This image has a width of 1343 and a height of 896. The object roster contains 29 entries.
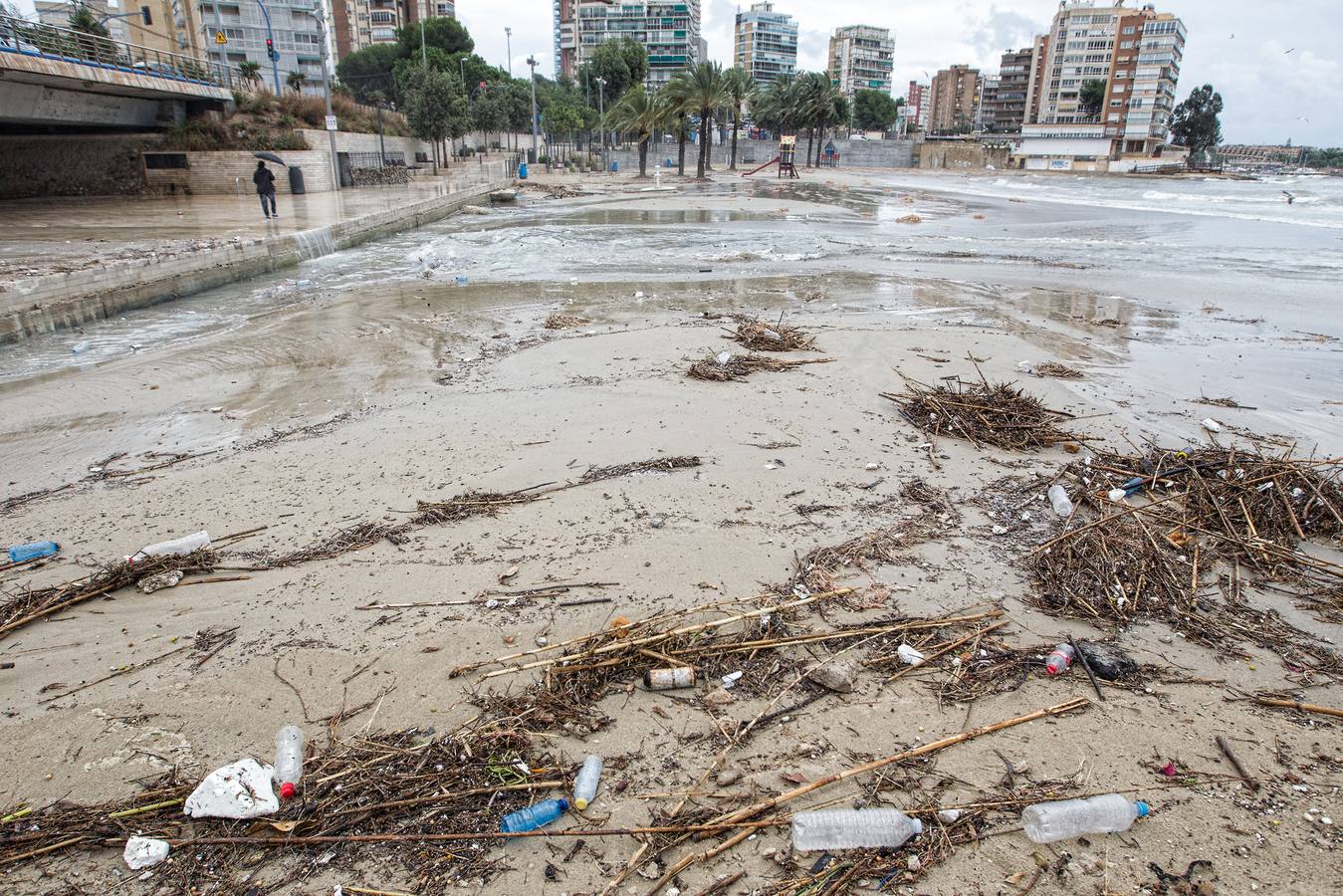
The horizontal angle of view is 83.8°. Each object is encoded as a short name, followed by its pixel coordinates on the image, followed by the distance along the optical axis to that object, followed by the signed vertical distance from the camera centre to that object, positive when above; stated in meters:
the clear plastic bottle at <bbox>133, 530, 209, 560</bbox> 4.19 -1.96
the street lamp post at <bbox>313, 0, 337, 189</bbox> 27.91 +5.22
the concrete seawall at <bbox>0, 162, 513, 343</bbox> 10.00 -1.53
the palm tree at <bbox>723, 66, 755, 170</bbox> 54.19 +7.09
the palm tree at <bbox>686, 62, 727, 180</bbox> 50.78 +6.30
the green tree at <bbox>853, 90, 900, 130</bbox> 135.75 +12.92
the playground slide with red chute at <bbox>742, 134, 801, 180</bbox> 57.56 +2.15
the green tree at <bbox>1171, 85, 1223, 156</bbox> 129.00 +11.05
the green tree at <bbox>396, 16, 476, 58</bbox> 81.25 +15.28
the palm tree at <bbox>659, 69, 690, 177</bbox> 51.15 +5.96
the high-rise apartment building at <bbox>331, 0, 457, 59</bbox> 114.00 +24.43
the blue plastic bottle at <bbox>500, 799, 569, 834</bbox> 2.49 -2.01
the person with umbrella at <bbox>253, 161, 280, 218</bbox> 19.92 -0.08
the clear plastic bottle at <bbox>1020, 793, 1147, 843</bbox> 2.49 -2.01
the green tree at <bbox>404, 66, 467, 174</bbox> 40.69 +4.00
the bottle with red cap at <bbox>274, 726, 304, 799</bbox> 2.62 -1.99
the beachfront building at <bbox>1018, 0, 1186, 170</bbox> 121.19 +17.64
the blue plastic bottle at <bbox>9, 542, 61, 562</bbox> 4.21 -2.00
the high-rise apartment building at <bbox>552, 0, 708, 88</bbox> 153.88 +31.06
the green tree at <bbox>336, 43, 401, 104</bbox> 85.38 +12.84
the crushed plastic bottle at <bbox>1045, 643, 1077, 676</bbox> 3.31 -2.00
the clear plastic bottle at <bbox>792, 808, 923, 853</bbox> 2.45 -2.01
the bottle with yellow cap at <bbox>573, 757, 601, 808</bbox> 2.59 -2.00
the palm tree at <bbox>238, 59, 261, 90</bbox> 38.12 +5.26
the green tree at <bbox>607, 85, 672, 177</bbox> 52.72 +4.82
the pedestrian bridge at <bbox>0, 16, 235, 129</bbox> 21.98 +3.14
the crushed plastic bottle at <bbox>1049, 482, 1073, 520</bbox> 4.88 -1.96
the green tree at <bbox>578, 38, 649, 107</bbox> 80.06 +12.24
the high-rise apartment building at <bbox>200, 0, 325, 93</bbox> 79.12 +15.40
